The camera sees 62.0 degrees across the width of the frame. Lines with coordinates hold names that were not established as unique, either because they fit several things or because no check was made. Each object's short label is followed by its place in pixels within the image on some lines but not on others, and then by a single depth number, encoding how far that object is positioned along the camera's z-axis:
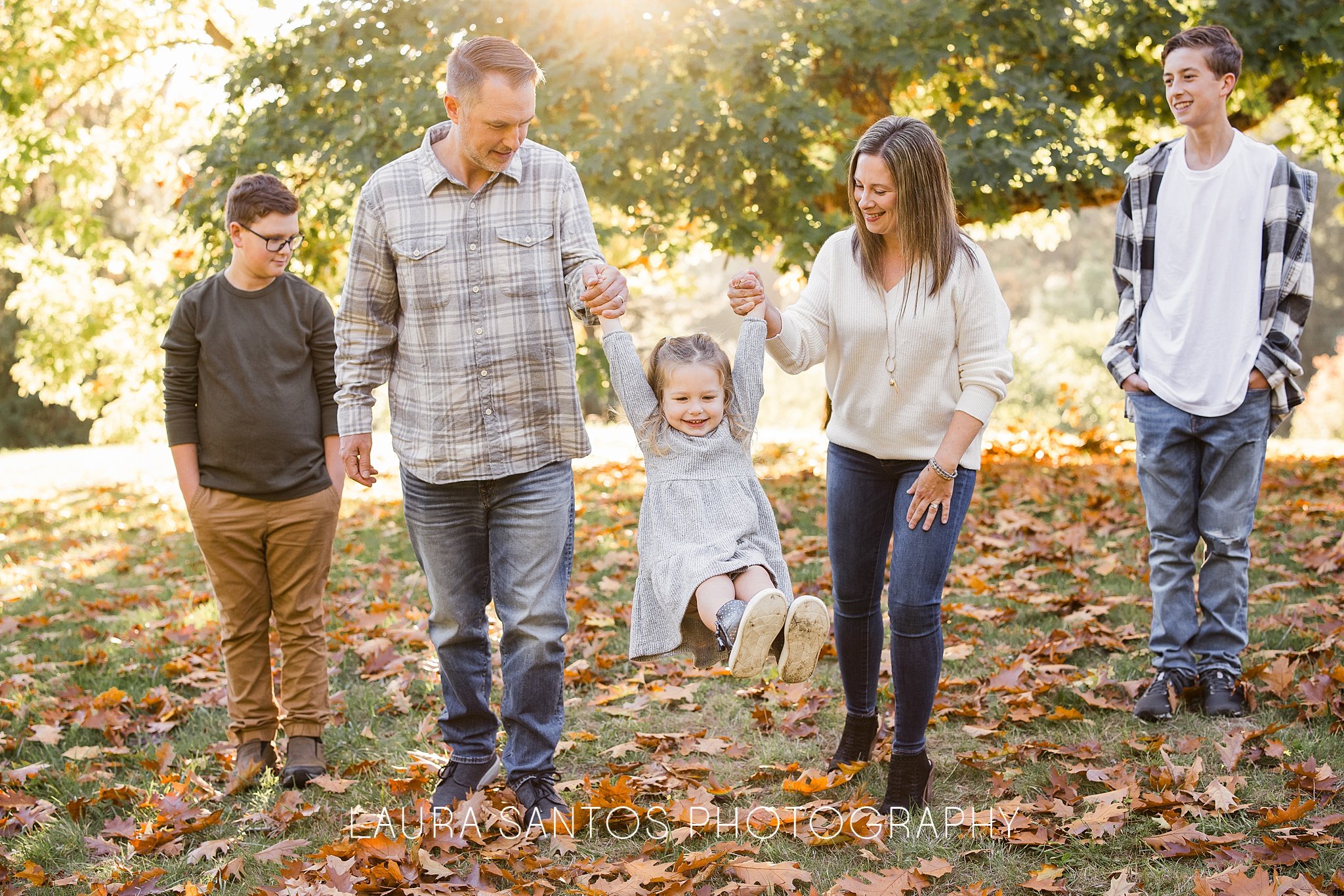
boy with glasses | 4.34
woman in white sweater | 3.49
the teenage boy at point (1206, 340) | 4.27
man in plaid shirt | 3.62
